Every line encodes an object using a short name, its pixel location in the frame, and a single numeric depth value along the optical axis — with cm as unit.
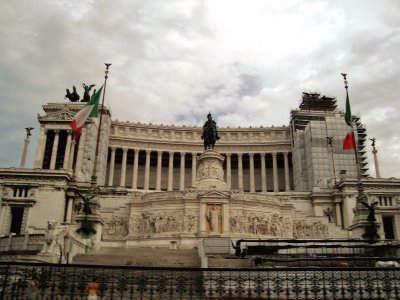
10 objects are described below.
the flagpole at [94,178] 3228
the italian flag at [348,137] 4066
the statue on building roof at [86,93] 7956
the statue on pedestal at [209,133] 4806
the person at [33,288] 1255
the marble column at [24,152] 6146
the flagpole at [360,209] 3481
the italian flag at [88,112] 3779
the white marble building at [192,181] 4188
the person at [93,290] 1240
